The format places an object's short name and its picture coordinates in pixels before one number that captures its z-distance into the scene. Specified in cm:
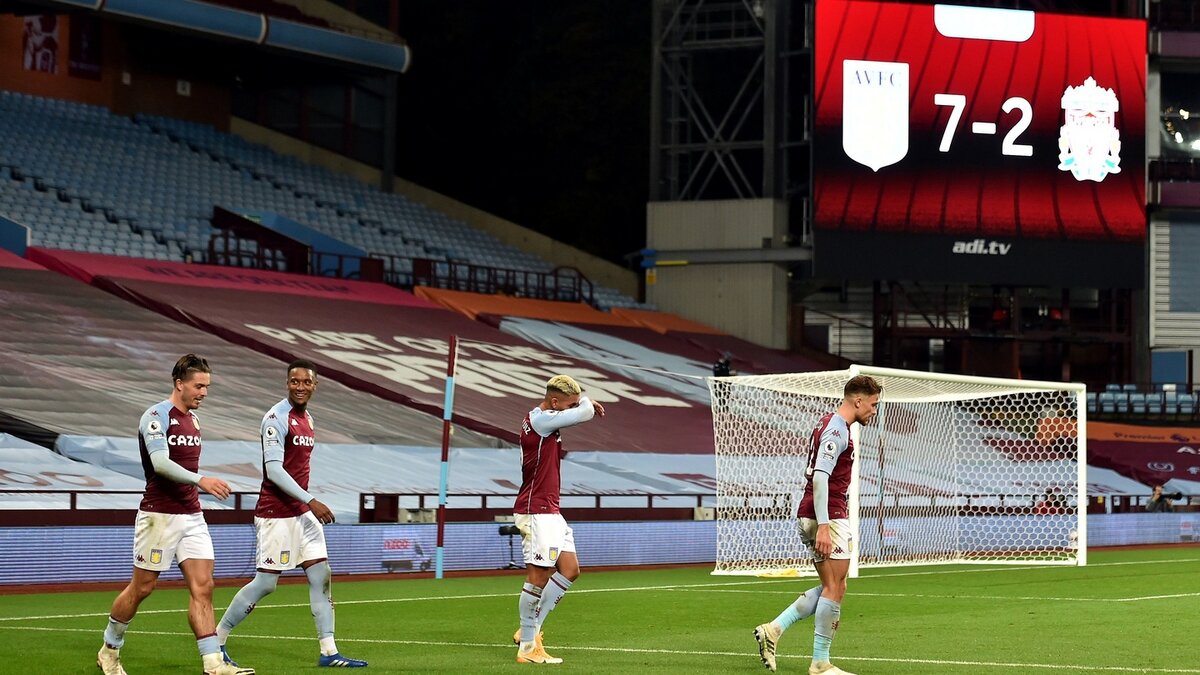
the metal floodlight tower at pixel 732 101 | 4459
